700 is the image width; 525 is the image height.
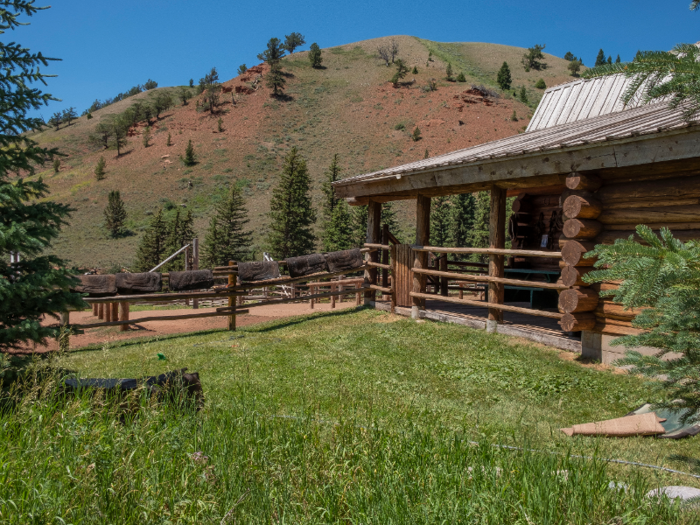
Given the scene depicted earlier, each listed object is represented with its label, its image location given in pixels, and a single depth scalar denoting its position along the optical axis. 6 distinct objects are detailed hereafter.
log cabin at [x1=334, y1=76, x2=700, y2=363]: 6.70
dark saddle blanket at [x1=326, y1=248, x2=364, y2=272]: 12.56
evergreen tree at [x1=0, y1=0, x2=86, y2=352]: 5.11
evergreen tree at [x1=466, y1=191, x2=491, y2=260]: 35.72
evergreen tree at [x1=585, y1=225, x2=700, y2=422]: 2.85
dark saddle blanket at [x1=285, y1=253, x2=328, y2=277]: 12.02
